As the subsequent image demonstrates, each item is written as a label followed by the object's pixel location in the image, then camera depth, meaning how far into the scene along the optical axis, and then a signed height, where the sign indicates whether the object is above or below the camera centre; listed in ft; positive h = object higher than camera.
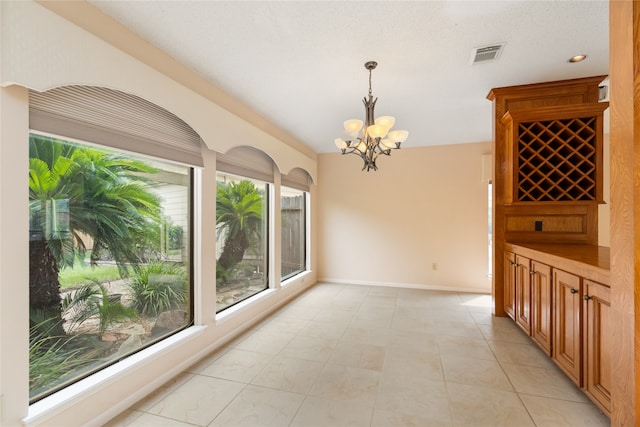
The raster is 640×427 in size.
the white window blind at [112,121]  4.99 +1.98
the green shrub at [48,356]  5.15 -2.77
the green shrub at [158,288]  7.31 -2.04
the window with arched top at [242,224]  9.98 -0.36
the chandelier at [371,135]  7.94 +2.41
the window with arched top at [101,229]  5.21 -0.33
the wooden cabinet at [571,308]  5.52 -2.27
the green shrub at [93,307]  5.78 -2.03
